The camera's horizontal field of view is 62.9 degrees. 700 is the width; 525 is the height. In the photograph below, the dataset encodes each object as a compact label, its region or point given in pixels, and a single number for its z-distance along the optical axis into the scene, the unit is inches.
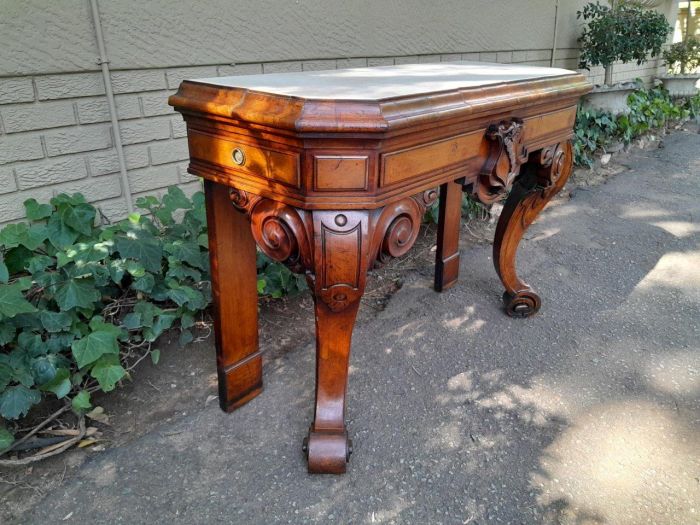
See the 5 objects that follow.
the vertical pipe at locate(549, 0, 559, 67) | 193.2
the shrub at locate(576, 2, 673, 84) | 197.3
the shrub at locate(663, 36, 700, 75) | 275.4
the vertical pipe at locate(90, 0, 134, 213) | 85.0
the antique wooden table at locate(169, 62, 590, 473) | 46.9
